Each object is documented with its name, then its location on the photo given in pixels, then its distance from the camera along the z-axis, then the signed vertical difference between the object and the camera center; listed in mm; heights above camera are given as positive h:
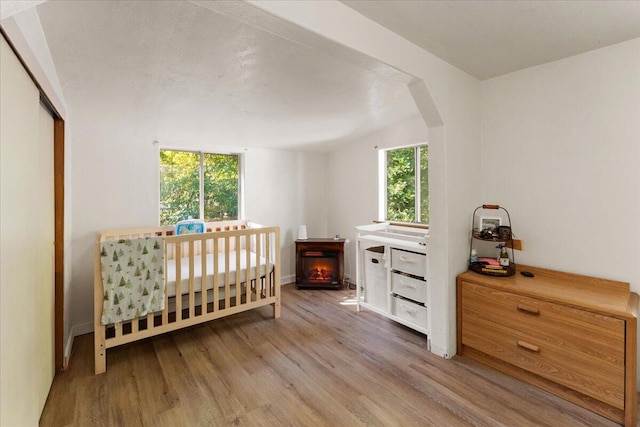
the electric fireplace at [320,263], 3982 -690
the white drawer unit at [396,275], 2525 -593
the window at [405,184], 3486 +360
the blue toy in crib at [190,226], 3279 -140
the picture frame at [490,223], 2297 -86
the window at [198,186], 3494 +358
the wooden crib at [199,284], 2234 -654
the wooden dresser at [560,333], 1583 -753
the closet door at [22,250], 1063 -157
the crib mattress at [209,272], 2604 -562
